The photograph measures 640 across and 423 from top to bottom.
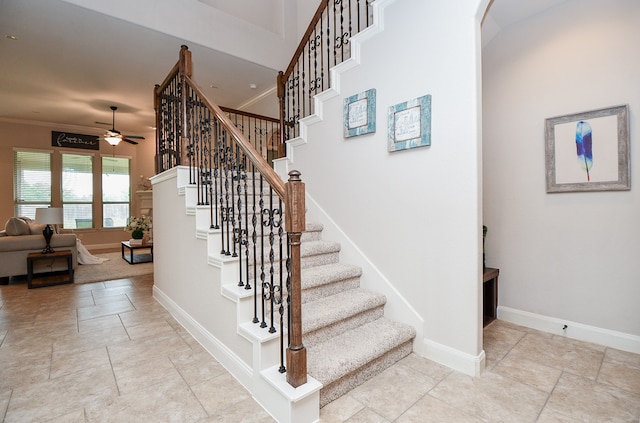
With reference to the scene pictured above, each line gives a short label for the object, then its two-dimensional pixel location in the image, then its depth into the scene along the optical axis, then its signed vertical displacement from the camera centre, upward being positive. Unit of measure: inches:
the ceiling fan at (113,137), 248.5 +62.6
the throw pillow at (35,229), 200.3 -9.5
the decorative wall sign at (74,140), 308.8 +76.2
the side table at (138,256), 235.1 -35.6
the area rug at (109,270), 191.3 -38.9
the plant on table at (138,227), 256.8 -11.3
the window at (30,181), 289.0 +31.9
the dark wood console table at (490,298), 119.8 -34.6
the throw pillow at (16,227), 189.3 -7.7
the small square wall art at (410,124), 91.4 +26.8
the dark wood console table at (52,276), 170.7 -31.5
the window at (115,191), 337.1 +25.4
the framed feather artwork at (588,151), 94.8 +19.2
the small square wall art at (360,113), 106.7 +35.2
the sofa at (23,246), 176.7 -19.2
